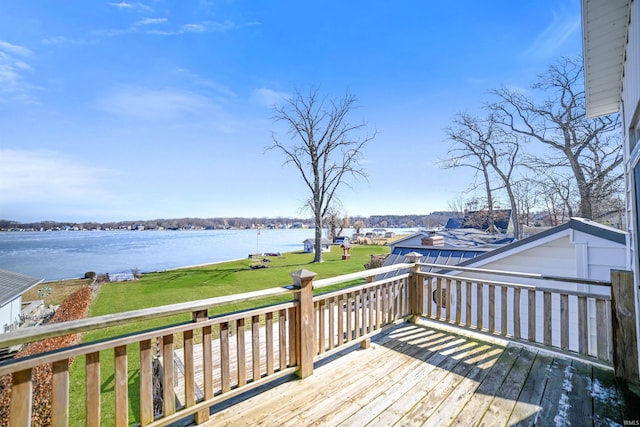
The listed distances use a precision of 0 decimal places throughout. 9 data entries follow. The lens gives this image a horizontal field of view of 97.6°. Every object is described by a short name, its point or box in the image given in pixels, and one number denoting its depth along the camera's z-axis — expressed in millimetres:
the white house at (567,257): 4625
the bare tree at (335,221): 34031
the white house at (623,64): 2225
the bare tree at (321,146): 19984
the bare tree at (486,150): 17234
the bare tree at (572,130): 12930
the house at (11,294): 10227
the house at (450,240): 8789
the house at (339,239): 39656
